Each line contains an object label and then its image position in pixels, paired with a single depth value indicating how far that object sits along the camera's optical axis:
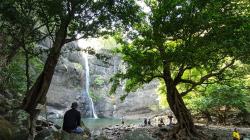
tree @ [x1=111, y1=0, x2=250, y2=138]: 8.21
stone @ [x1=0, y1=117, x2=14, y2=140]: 4.62
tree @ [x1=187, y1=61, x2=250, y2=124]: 14.34
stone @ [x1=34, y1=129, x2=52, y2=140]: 5.56
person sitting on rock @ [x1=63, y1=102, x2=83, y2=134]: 5.66
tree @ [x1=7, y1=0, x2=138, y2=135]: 6.02
